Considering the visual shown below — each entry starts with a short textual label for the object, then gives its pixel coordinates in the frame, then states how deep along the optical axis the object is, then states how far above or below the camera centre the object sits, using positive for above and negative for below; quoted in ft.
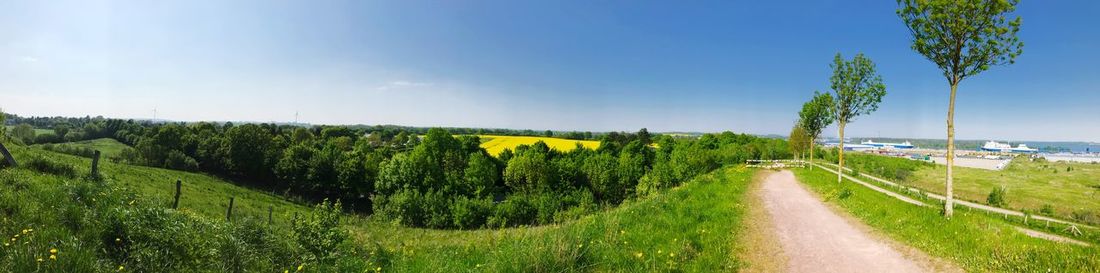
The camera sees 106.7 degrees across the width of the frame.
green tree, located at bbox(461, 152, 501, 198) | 148.93 -16.98
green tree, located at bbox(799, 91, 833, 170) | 99.40 +5.09
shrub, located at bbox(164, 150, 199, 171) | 182.70 -16.54
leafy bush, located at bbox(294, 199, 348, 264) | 28.91 -8.08
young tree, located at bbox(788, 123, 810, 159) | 126.40 -1.26
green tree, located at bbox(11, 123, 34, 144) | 233.39 -6.05
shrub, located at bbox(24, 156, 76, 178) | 41.09 -4.48
